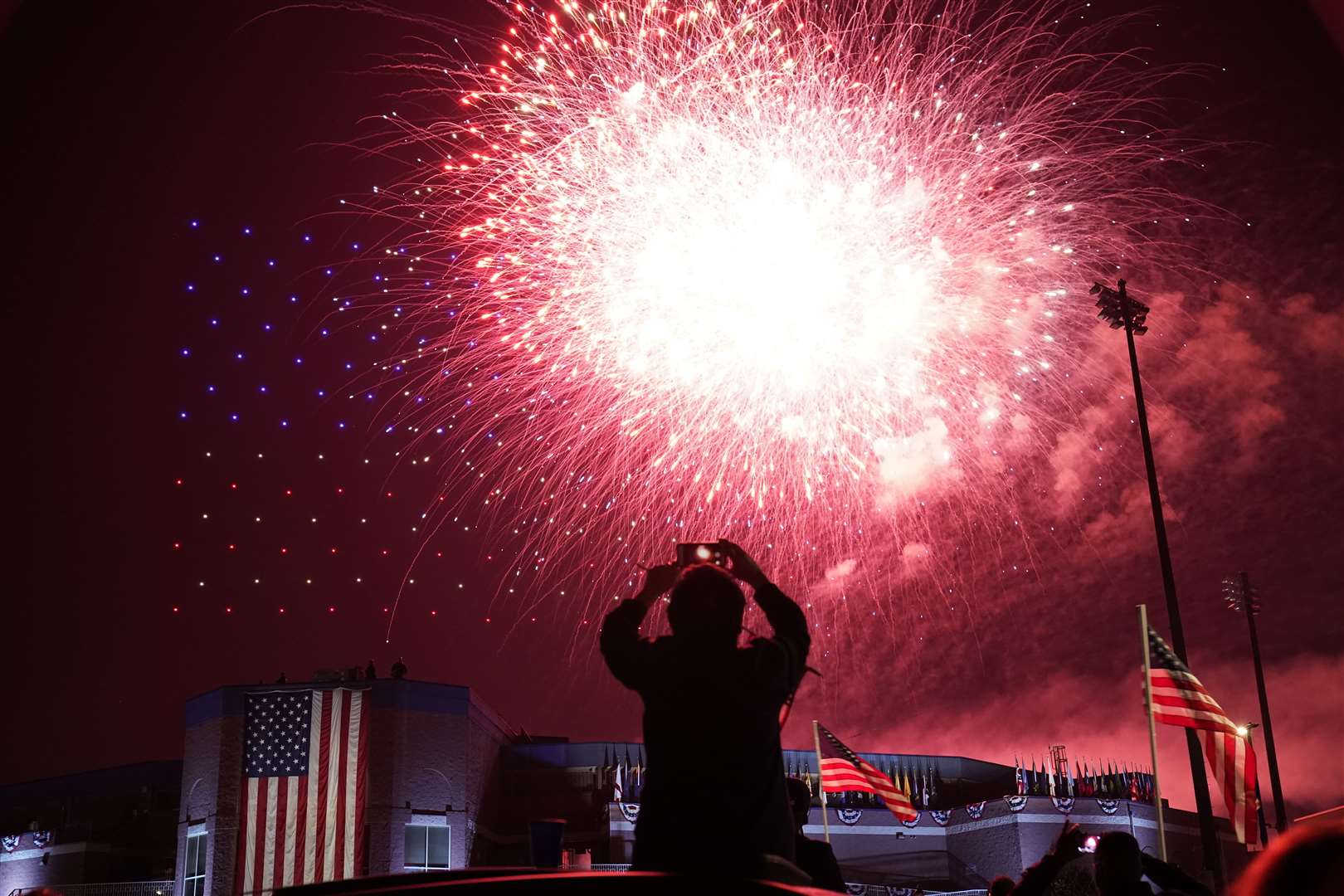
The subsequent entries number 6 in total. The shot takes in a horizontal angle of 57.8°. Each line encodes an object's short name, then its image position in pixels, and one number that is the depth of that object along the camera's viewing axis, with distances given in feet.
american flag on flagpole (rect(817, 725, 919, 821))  71.00
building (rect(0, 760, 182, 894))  146.10
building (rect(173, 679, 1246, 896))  124.16
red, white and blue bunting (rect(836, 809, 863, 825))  151.33
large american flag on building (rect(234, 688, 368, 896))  118.73
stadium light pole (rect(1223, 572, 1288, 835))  131.44
